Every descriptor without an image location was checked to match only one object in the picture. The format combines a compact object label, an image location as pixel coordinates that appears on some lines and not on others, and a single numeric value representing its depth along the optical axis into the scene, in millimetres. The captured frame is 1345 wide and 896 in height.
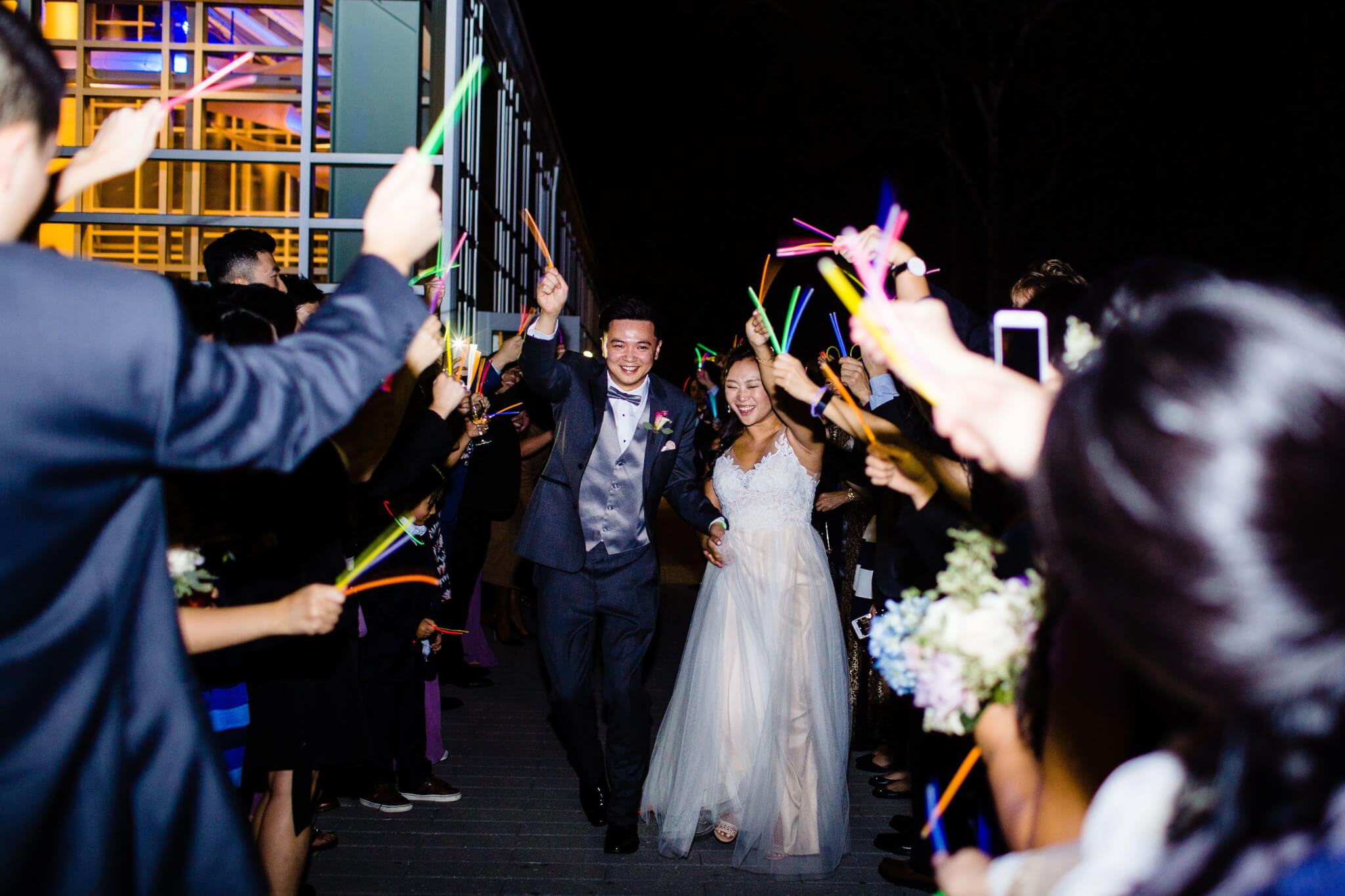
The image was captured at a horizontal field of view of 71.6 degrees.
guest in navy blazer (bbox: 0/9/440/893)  1198
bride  3953
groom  4184
